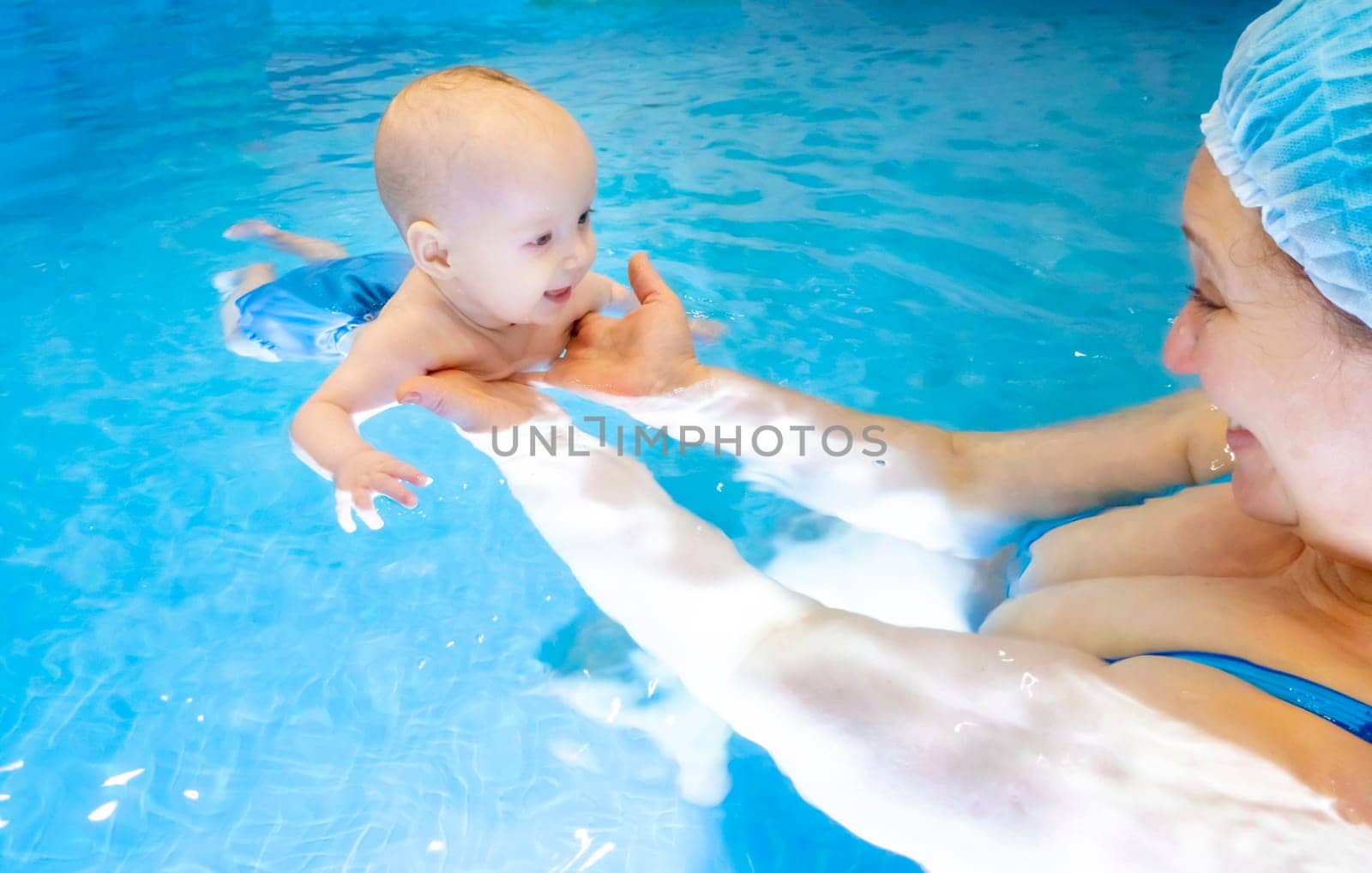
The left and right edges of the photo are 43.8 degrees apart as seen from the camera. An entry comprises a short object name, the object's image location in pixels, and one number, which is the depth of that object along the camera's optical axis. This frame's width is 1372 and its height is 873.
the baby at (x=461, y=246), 0.97
